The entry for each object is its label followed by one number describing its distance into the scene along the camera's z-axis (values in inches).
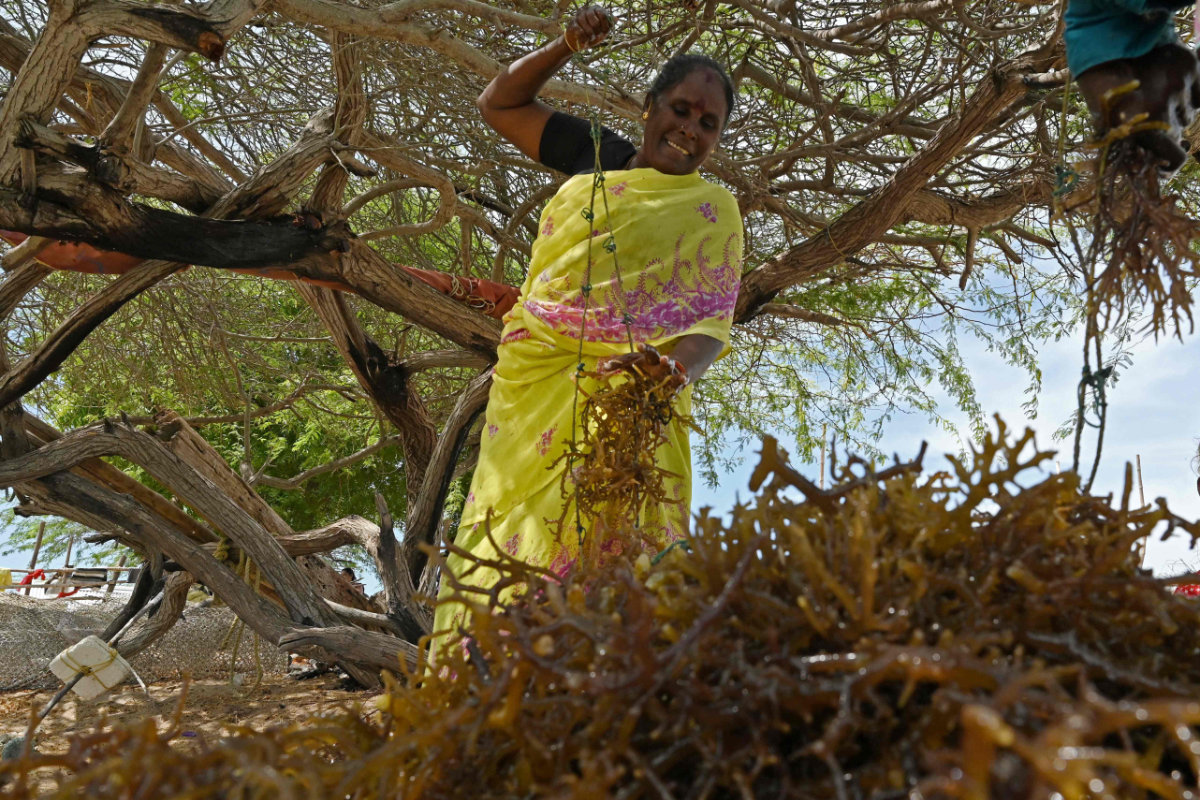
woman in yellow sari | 92.2
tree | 145.1
